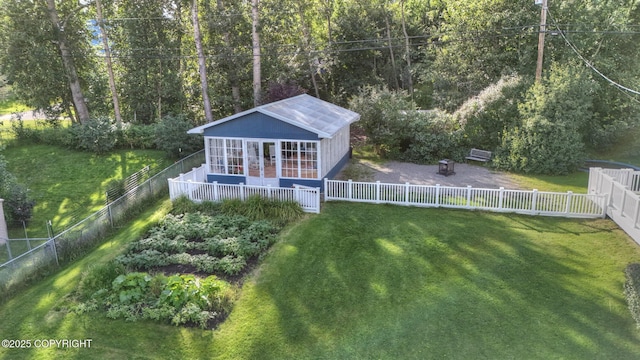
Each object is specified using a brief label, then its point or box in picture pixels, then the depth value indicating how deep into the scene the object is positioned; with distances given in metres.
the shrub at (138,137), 21.58
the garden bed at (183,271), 8.69
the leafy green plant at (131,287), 9.01
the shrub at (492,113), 19.03
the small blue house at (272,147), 14.51
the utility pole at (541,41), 17.88
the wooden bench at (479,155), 18.95
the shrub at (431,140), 19.25
